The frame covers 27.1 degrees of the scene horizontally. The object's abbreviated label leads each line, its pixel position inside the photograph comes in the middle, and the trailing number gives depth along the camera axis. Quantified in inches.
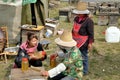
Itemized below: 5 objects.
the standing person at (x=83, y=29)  217.8
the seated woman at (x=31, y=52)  190.2
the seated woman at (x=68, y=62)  166.9
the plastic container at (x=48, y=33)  336.4
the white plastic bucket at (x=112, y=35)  321.0
